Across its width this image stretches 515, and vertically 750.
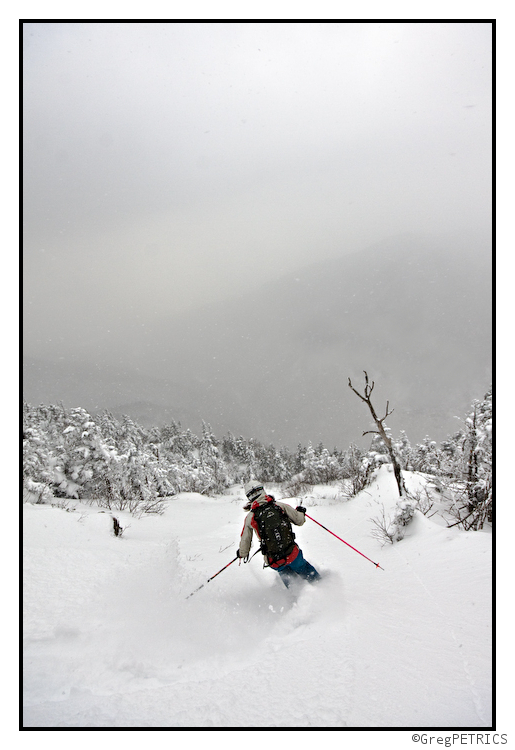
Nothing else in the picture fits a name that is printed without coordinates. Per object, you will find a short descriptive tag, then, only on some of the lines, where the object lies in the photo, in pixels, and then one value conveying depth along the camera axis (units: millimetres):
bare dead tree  10163
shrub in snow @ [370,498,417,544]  8266
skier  5059
